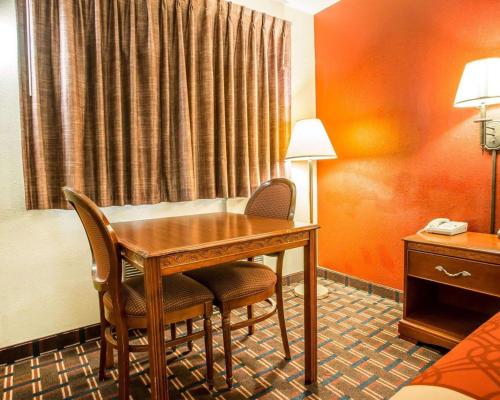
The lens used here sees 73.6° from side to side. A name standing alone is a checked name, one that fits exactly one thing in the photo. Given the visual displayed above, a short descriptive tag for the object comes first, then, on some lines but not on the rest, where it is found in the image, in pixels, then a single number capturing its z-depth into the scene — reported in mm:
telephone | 2055
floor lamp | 2621
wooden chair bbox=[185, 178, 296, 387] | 1619
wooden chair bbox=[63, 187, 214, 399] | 1283
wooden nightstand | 1746
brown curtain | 1896
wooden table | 1205
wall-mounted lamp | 1766
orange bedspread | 692
